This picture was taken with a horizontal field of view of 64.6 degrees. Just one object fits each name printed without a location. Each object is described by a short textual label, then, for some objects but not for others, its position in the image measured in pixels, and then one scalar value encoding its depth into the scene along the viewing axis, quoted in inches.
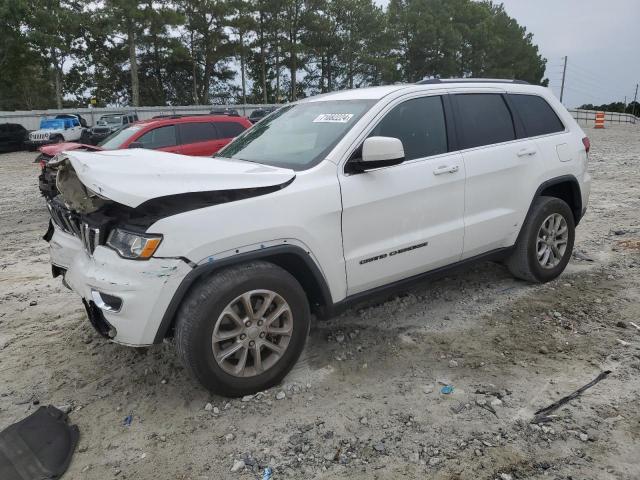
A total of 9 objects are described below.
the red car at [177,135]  363.9
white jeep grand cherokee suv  107.2
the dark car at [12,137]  913.5
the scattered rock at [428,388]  121.7
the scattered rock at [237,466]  99.3
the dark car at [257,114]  1076.5
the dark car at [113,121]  895.7
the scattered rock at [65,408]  120.7
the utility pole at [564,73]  2519.7
